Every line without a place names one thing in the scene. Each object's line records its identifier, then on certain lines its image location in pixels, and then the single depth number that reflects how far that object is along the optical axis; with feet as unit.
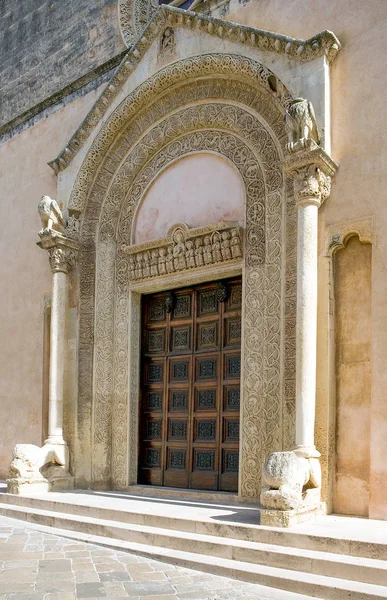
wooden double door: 25.23
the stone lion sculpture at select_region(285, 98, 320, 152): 21.63
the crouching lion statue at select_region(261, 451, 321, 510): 18.72
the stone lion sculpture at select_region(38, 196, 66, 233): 29.73
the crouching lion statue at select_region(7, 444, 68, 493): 27.14
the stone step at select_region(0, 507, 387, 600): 15.61
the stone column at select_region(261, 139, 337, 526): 18.88
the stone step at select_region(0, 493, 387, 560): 17.07
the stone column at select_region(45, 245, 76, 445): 28.68
